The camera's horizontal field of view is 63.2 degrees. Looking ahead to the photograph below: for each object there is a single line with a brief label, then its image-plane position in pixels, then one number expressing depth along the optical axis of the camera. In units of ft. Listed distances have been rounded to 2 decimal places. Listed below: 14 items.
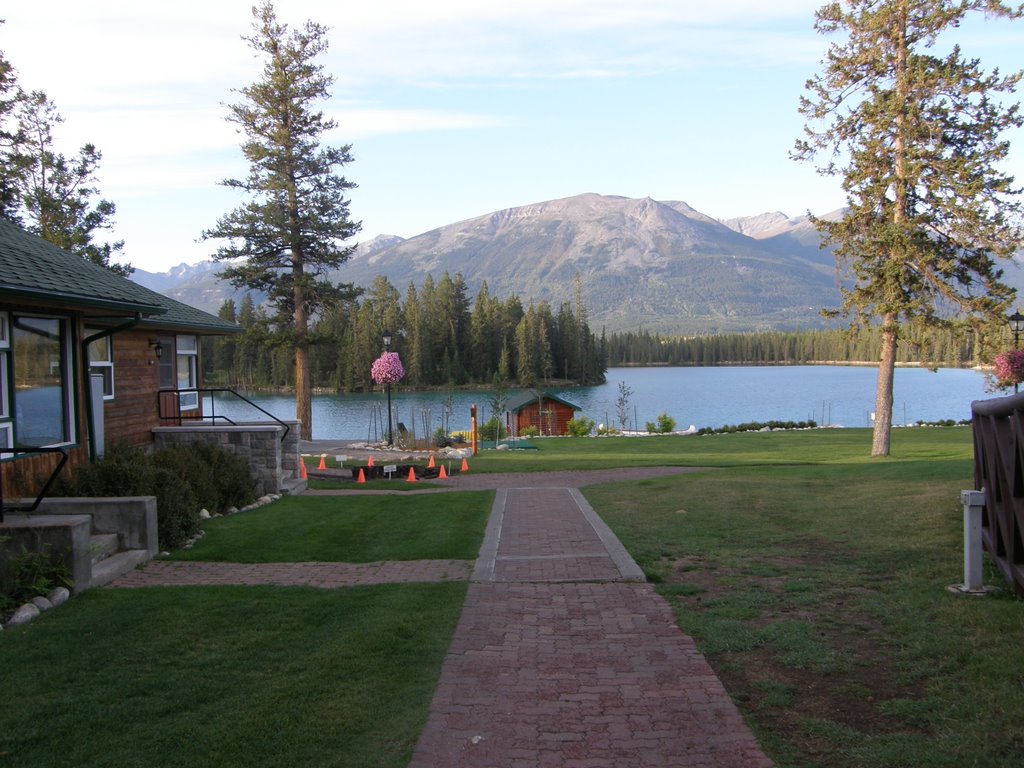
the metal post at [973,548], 20.17
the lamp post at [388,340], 100.59
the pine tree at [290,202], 103.91
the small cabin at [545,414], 134.62
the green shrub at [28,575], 21.72
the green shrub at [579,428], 125.90
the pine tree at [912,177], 67.87
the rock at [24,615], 20.22
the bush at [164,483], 31.42
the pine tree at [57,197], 96.43
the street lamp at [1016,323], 77.05
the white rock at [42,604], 21.38
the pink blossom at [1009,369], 73.00
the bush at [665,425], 130.72
